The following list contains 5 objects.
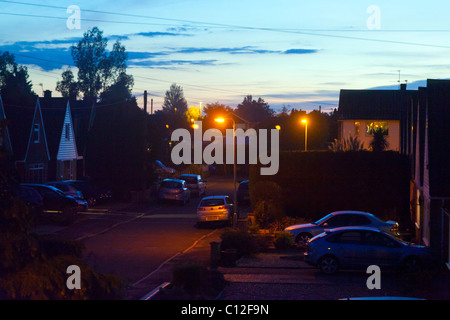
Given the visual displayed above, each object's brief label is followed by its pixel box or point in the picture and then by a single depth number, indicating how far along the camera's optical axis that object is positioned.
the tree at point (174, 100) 166.62
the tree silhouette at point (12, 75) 85.64
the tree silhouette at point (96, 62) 83.50
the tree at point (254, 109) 156.62
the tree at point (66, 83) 92.06
